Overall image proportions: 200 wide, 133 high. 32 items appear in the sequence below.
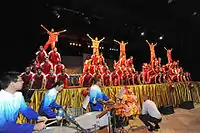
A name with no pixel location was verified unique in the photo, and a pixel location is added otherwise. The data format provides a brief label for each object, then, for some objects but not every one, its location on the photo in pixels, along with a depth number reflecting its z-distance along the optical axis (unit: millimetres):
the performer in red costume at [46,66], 4582
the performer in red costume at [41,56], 4715
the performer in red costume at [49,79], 4460
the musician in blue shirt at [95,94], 3002
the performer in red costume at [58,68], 4765
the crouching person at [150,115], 3996
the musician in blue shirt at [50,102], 2533
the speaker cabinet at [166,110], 5911
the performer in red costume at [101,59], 6202
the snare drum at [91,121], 1736
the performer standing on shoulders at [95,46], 6112
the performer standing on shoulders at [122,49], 7065
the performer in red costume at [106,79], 6103
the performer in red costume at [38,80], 4324
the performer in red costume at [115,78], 6350
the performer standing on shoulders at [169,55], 8364
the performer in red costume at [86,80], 5470
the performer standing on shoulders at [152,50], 7763
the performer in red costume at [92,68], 5852
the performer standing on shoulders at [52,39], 5069
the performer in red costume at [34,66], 4591
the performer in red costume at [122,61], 6836
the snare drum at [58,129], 1574
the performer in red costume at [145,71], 7320
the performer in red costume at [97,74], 5734
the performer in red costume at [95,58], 6062
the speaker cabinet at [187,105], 6699
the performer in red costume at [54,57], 4898
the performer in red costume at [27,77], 4120
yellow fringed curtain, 3864
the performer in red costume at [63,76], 4733
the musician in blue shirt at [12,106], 1406
